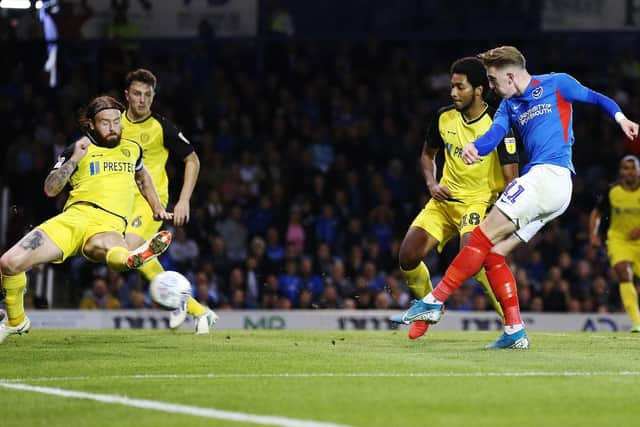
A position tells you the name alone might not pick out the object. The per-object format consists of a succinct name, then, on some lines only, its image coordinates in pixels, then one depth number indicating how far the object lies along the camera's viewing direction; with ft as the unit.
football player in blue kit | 53.90
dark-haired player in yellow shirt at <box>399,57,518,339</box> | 64.11
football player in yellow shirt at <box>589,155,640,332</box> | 92.80
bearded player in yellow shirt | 58.12
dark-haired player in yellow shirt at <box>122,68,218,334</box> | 70.63
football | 56.24
